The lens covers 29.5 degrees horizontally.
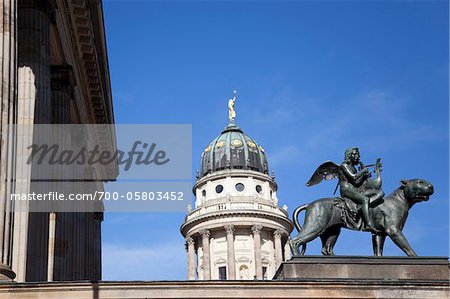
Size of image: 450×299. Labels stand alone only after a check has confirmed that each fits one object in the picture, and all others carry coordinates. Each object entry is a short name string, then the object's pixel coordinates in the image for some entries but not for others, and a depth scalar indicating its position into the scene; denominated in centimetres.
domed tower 11275
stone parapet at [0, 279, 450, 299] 2225
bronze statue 2550
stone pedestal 2423
